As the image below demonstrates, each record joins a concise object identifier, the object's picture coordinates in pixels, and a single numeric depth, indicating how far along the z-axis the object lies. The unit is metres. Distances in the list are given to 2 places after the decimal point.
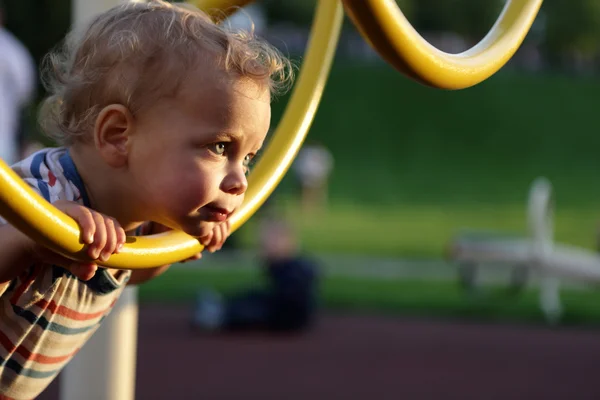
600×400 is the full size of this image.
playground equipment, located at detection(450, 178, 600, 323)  7.07
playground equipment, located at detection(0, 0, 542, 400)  1.22
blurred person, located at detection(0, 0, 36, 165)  5.96
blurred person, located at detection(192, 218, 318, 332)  6.41
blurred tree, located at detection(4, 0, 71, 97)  20.28
